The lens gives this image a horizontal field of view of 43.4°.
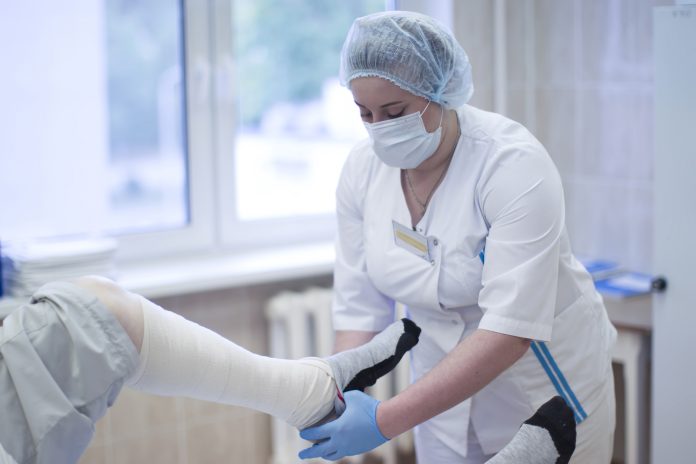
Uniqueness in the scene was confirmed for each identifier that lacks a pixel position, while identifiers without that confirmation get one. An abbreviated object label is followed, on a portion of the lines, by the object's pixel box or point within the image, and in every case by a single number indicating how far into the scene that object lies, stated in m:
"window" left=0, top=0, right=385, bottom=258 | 2.56
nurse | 1.55
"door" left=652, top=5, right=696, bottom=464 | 2.13
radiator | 2.81
